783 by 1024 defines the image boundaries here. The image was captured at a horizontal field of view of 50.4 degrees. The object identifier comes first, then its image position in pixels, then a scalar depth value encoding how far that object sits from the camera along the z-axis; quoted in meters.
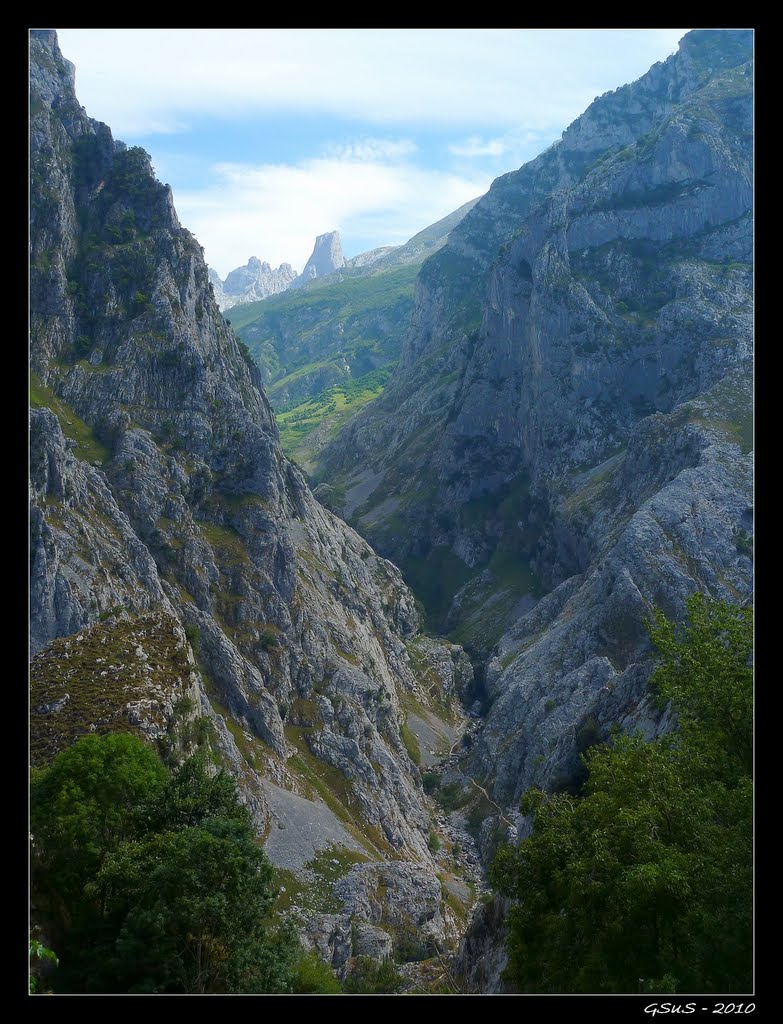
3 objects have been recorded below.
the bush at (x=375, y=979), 56.53
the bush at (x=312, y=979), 39.59
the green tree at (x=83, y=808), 37.00
